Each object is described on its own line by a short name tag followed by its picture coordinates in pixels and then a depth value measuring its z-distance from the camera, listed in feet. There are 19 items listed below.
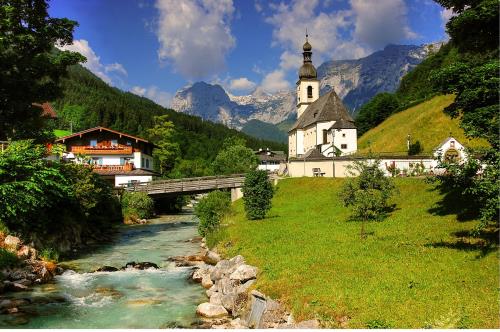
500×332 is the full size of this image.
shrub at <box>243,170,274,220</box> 124.16
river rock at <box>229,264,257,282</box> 64.69
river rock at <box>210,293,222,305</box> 60.61
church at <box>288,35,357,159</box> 258.98
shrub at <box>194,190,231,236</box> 122.31
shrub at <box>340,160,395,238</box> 102.01
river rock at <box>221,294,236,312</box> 58.29
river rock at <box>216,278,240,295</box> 63.77
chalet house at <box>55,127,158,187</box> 237.25
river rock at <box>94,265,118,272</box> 85.81
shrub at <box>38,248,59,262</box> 88.77
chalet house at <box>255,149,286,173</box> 527.40
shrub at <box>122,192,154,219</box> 188.85
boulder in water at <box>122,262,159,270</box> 88.28
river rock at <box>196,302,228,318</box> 56.49
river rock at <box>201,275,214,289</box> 73.00
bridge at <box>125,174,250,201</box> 195.83
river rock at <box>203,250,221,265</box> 90.36
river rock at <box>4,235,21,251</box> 83.82
